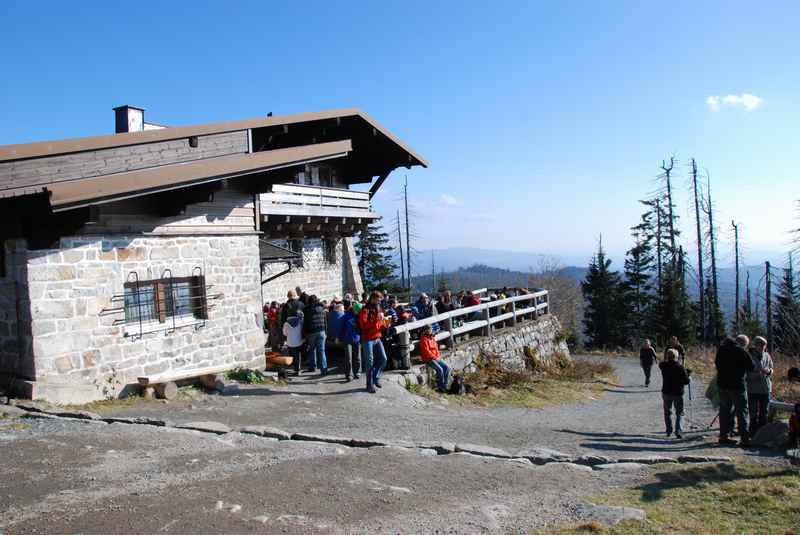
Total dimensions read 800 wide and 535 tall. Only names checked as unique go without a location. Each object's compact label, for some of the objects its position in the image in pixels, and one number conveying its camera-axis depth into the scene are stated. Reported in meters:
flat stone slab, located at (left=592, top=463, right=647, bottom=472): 7.03
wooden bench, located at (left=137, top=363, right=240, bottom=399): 9.70
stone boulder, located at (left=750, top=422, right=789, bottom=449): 8.35
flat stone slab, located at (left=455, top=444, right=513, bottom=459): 7.14
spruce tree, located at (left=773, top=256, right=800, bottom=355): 32.17
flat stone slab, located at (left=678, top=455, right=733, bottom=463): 7.50
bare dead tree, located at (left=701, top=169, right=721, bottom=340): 40.16
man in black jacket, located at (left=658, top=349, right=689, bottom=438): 9.72
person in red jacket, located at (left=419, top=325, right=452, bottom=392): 11.86
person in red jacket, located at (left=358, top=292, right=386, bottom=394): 10.52
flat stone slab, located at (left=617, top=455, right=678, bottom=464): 7.40
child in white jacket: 11.84
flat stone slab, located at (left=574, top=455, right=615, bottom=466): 7.23
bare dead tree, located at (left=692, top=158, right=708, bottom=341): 38.35
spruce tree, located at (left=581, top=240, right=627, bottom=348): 46.91
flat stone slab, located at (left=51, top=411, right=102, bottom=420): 7.98
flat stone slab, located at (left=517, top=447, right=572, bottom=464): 7.17
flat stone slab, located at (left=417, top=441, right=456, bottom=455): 7.12
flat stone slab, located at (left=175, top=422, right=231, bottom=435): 7.48
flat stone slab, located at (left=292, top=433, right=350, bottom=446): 7.25
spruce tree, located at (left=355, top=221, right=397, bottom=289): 41.78
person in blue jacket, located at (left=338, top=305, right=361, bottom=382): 11.42
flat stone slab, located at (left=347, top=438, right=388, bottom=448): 7.22
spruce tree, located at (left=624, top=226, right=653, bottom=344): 46.09
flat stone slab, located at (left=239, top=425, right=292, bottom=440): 7.42
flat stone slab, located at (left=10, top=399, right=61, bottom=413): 8.10
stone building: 8.52
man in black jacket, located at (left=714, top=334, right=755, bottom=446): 8.83
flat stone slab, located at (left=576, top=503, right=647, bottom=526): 5.14
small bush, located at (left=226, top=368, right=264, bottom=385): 11.26
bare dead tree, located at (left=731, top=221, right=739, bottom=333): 40.06
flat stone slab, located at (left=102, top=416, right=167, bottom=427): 7.86
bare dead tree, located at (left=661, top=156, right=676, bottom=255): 43.38
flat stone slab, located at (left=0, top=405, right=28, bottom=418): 7.82
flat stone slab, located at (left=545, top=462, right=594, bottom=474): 6.86
